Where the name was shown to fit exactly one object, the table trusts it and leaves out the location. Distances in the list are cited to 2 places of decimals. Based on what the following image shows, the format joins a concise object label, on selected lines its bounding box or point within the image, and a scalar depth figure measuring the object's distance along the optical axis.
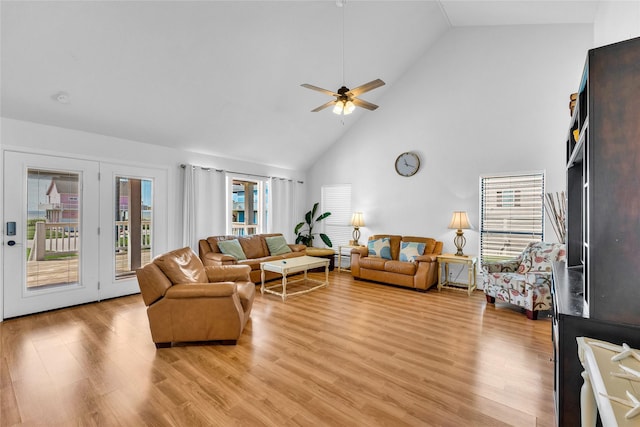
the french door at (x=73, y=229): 3.62
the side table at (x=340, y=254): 6.51
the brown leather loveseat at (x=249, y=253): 4.97
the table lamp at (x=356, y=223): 6.30
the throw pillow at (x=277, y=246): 6.09
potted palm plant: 7.15
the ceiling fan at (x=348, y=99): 3.12
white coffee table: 4.43
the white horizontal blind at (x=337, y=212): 6.93
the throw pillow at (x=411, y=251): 5.27
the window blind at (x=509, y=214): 4.60
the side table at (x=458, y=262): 4.79
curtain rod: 5.25
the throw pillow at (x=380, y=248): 5.65
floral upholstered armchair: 3.66
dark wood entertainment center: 1.23
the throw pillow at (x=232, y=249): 5.35
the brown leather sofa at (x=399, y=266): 4.93
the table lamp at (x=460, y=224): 4.97
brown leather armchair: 2.79
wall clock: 5.77
